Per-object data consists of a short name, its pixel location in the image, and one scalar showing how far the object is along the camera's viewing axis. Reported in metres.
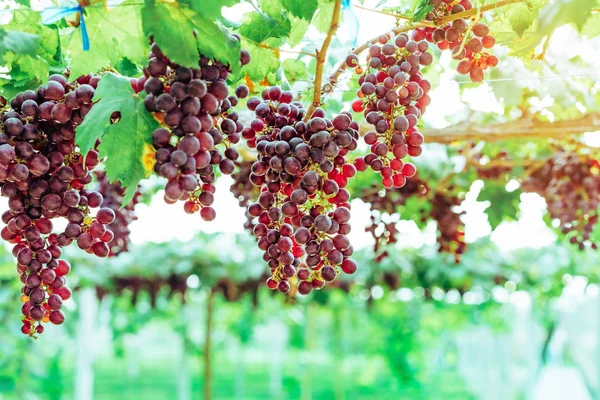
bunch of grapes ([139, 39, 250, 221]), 1.11
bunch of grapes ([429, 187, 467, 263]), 3.56
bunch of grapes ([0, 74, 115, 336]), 1.29
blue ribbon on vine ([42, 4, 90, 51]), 1.28
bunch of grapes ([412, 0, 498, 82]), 1.47
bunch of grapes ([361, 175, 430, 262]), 3.25
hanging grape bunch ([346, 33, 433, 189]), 1.40
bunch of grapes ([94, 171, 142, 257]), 2.95
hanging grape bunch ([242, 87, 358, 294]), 1.32
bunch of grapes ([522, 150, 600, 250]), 3.28
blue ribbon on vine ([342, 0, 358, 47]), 1.53
